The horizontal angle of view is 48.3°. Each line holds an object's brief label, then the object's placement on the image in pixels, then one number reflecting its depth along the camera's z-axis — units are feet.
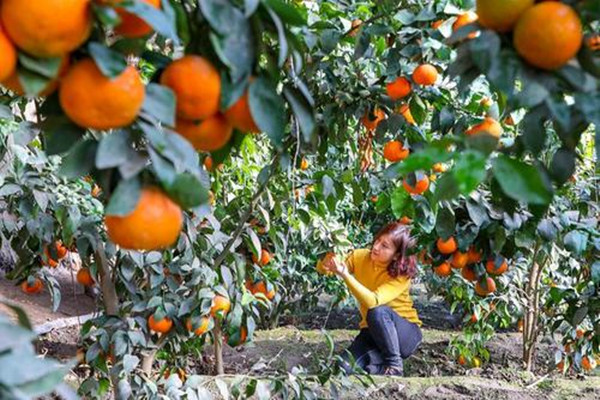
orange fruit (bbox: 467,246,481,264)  6.30
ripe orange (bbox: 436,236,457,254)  6.20
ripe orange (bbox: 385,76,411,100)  5.12
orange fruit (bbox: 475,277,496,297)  7.11
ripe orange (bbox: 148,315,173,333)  5.62
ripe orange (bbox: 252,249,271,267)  7.73
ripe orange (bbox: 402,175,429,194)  5.36
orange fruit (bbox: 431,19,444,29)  4.83
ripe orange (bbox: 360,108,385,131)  5.72
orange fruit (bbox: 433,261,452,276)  6.69
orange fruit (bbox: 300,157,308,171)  7.71
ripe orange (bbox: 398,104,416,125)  5.55
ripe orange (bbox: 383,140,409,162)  5.69
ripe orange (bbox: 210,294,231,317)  5.76
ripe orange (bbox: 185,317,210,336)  5.67
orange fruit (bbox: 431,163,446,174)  5.76
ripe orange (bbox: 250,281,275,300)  8.09
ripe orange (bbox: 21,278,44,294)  6.95
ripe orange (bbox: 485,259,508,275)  6.39
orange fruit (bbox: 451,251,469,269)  6.32
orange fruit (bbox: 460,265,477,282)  6.70
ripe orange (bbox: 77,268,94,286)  7.09
